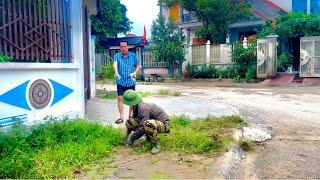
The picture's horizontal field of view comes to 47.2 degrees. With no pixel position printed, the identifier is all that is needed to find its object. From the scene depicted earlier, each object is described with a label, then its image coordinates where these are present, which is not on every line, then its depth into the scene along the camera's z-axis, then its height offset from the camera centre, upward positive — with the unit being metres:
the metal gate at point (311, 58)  19.03 +0.51
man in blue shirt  7.07 +0.00
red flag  26.56 +2.32
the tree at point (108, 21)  27.08 +3.75
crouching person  5.02 -0.71
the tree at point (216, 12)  22.64 +3.58
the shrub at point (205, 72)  22.66 -0.17
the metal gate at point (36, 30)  5.57 +0.68
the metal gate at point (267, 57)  19.67 +0.61
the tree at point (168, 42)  23.74 +1.82
